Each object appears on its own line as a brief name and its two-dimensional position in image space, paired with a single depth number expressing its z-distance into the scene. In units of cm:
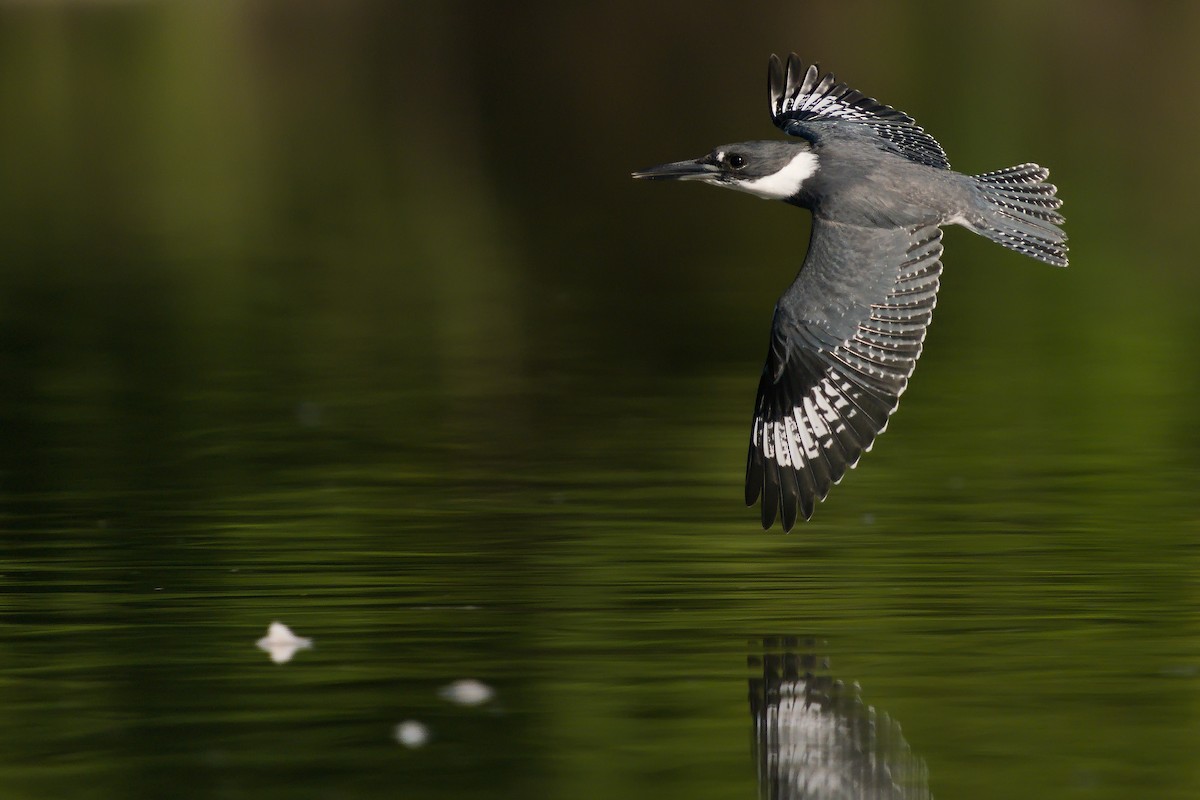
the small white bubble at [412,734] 1531
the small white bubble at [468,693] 1633
